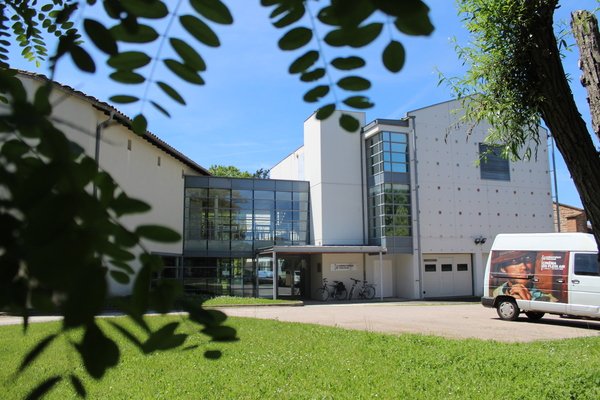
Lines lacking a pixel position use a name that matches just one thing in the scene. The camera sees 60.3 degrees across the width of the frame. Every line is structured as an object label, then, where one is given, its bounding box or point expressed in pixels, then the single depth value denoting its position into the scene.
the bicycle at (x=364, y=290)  31.55
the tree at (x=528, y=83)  3.47
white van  14.84
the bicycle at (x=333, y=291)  30.81
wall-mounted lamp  32.72
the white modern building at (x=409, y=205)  31.31
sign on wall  31.22
